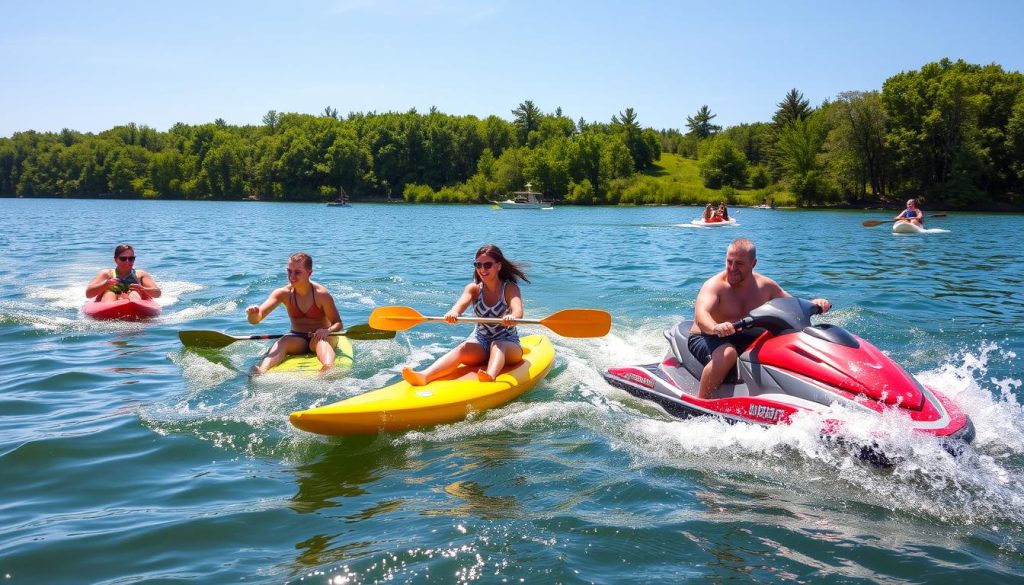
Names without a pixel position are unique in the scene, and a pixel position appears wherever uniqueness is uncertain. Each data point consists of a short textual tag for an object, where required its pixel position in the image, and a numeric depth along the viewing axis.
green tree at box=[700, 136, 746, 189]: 82.56
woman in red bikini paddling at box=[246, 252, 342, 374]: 7.97
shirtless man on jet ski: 6.05
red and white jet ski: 5.12
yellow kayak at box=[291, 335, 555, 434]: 5.72
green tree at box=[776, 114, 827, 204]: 62.44
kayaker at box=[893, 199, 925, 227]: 27.55
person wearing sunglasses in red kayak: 11.13
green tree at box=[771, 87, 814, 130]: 82.50
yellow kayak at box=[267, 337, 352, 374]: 7.68
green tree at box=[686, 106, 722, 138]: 118.00
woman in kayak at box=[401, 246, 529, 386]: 7.07
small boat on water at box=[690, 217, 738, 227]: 33.59
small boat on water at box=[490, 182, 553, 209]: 72.31
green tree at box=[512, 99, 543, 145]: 111.03
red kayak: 10.80
